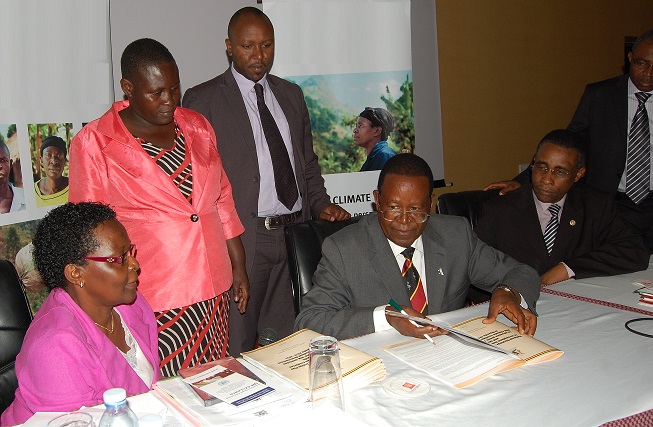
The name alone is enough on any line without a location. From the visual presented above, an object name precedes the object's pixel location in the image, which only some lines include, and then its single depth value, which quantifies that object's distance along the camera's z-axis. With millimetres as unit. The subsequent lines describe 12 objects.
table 1565
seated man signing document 2166
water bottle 1331
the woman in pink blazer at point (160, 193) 2381
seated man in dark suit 2900
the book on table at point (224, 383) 1599
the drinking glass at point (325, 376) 1604
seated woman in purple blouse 1646
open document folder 1811
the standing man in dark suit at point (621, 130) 3516
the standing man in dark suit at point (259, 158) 3078
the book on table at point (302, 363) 1737
